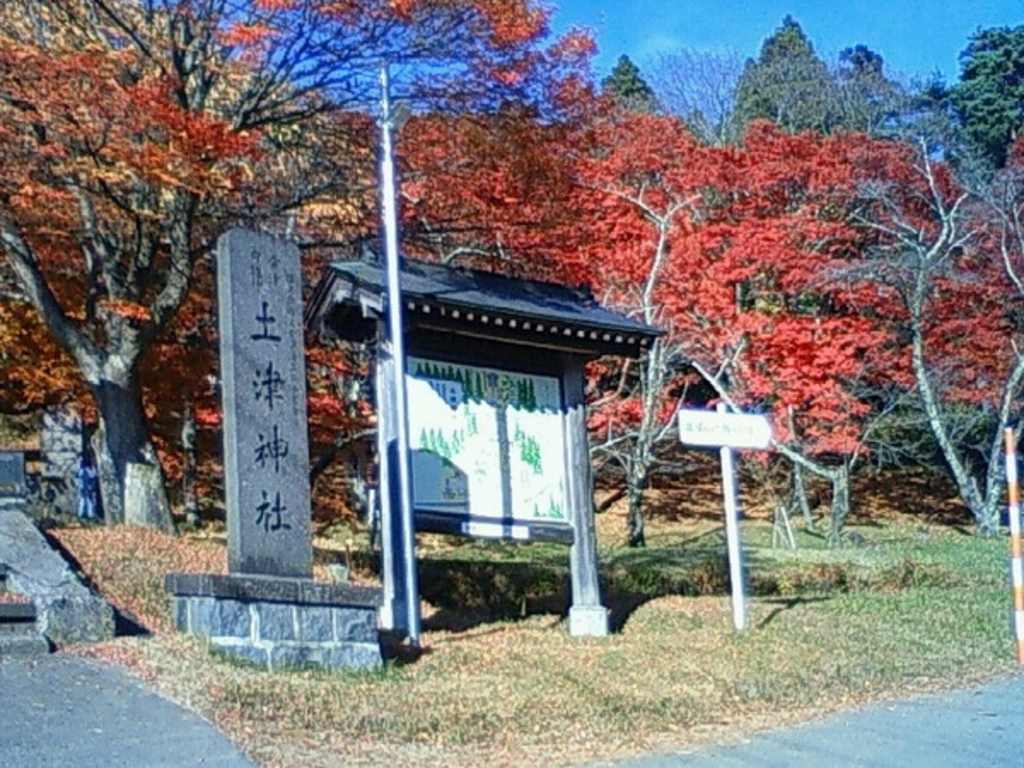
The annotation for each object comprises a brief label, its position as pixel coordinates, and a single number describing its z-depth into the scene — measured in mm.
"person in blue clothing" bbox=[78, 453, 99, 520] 19953
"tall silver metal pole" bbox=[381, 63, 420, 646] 10398
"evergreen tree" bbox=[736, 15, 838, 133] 33531
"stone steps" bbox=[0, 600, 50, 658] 8258
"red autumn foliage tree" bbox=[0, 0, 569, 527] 12945
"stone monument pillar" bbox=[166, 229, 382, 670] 8758
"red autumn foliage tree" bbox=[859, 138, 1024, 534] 24438
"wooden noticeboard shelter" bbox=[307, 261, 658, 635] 11250
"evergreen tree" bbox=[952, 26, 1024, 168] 38469
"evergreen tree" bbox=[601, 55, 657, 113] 34034
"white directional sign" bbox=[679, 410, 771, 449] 11352
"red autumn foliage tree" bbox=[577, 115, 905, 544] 23906
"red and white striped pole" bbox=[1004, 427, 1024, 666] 10219
